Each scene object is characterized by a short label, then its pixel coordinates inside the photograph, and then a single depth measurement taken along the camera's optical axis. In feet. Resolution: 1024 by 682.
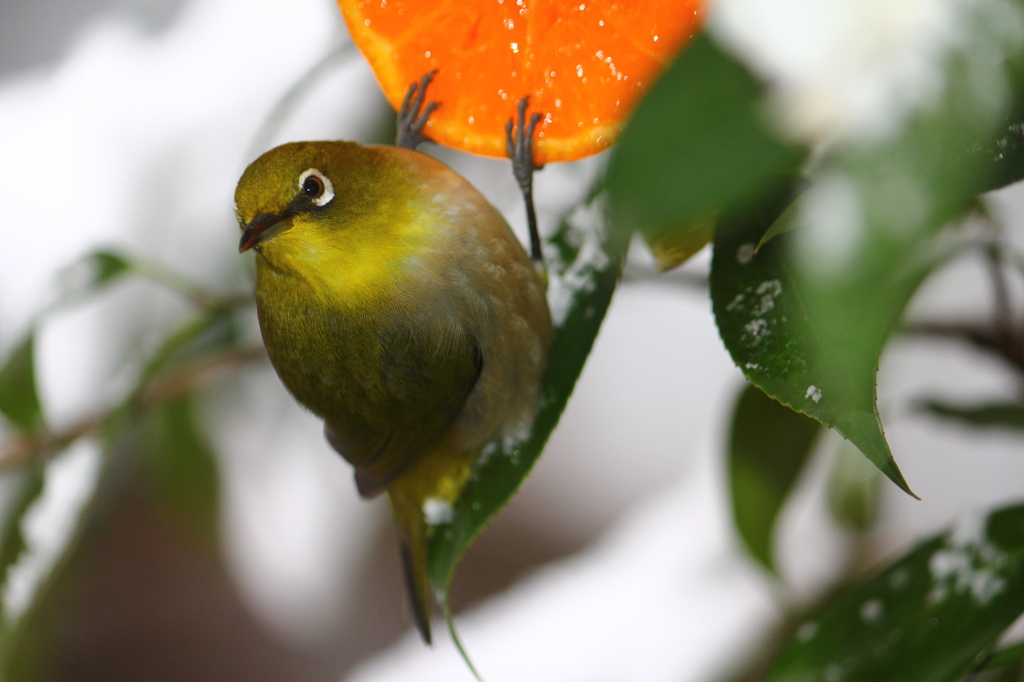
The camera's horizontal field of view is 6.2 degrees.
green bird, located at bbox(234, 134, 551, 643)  4.85
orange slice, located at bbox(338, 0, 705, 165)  4.79
